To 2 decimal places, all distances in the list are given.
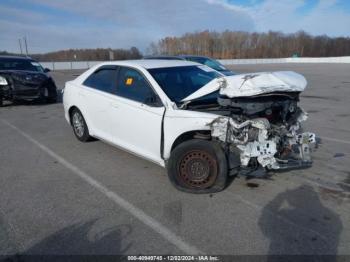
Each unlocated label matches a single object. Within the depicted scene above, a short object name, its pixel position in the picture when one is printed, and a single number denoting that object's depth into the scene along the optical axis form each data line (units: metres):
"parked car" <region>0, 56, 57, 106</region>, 11.11
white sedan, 3.83
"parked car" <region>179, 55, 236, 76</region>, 14.48
